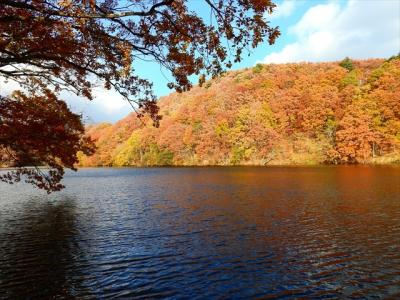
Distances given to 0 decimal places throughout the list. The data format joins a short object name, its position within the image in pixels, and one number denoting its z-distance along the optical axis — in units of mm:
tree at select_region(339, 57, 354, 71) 132375
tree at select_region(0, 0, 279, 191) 9320
